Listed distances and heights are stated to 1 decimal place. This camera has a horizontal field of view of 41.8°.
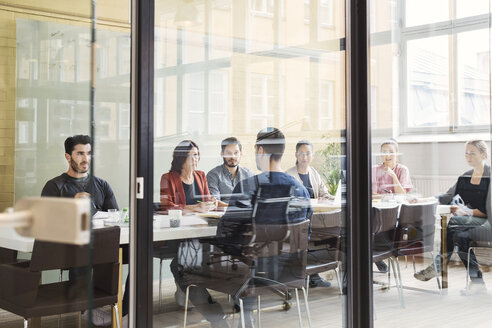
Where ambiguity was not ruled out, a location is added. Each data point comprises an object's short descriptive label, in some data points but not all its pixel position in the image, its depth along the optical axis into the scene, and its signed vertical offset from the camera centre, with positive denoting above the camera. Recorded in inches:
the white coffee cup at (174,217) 113.4 -7.5
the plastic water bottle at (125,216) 115.0 -7.4
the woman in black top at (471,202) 132.0 -5.8
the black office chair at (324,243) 137.3 -15.0
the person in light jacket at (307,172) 134.3 +0.5
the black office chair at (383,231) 143.0 -12.8
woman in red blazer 113.9 -1.4
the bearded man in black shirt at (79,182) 108.9 -1.4
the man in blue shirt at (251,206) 120.7 -6.1
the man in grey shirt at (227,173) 118.8 +0.3
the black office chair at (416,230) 138.5 -12.3
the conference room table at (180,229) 113.4 -9.8
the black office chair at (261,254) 121.9 -16.0
